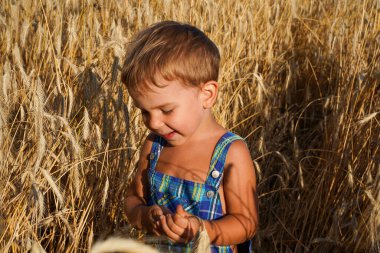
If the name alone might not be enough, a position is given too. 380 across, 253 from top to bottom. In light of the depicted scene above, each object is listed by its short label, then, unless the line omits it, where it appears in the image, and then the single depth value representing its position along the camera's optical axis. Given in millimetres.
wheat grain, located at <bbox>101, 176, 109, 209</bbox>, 1703
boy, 1431
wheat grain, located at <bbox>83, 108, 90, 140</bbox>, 1648
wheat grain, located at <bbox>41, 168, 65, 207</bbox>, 1403
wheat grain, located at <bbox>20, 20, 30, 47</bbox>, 2302
